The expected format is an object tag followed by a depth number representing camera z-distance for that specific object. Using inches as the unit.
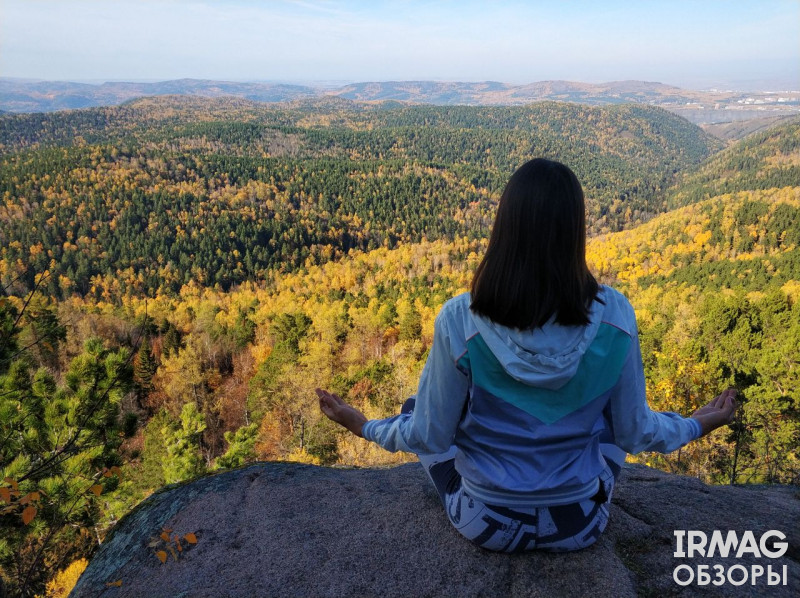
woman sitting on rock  76.7
